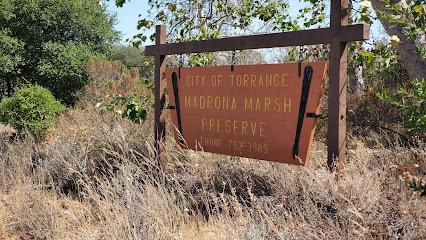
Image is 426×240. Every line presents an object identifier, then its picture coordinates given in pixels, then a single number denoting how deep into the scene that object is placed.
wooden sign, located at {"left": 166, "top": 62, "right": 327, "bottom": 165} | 3.99
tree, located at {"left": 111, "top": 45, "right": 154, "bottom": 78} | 30.93
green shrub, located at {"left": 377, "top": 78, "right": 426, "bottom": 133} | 3.39
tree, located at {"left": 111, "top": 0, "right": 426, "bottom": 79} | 6.10
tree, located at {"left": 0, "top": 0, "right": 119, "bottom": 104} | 13.62
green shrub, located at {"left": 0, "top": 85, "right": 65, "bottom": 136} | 9.28
